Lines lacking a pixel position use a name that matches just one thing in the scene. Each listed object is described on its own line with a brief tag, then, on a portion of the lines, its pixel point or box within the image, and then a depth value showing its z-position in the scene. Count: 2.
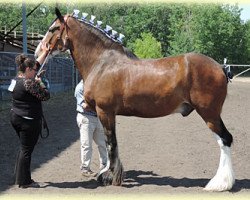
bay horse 5.26
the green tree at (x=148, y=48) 48.10
